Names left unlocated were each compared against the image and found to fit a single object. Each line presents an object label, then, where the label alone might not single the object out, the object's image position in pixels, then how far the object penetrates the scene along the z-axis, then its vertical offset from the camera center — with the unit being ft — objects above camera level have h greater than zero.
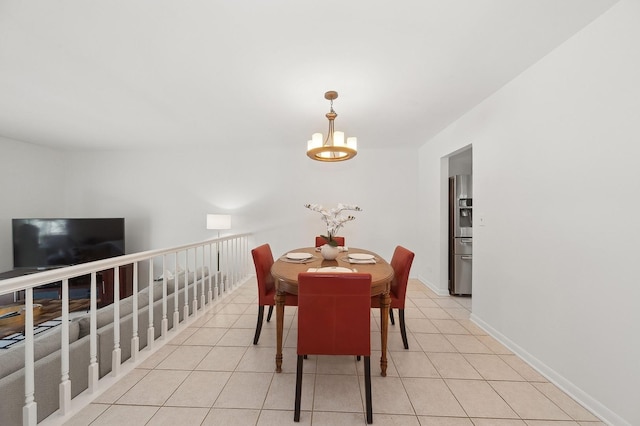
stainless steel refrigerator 11.62 -0.95
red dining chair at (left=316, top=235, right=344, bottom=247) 11.07 -1.34
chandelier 7.69 +2.20
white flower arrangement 7.98 -0.25
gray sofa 3.87 -2.84
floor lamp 13.12 -0.57
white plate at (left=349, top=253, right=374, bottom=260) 7.95 -1.48
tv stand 11.99 -3.96
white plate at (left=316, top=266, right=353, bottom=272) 6.25 -1.50
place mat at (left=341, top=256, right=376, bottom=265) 7.49 -1.52
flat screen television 12.46 -1.60
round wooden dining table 5.80 -1.74
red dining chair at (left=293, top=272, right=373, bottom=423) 4.72 -2.05
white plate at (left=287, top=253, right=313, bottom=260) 7.89 -1.46
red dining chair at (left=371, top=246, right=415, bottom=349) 7.09 -2.28
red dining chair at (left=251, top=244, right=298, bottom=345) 7.35 -2.35
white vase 7.82 -1.26
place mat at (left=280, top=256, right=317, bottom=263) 7.61 -1.54
